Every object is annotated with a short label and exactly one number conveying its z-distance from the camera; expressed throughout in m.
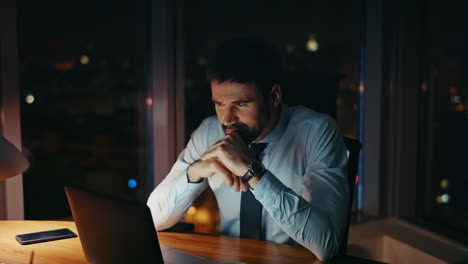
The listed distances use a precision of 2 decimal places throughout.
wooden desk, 1.45
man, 1.69
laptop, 1.12
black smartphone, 1.61
